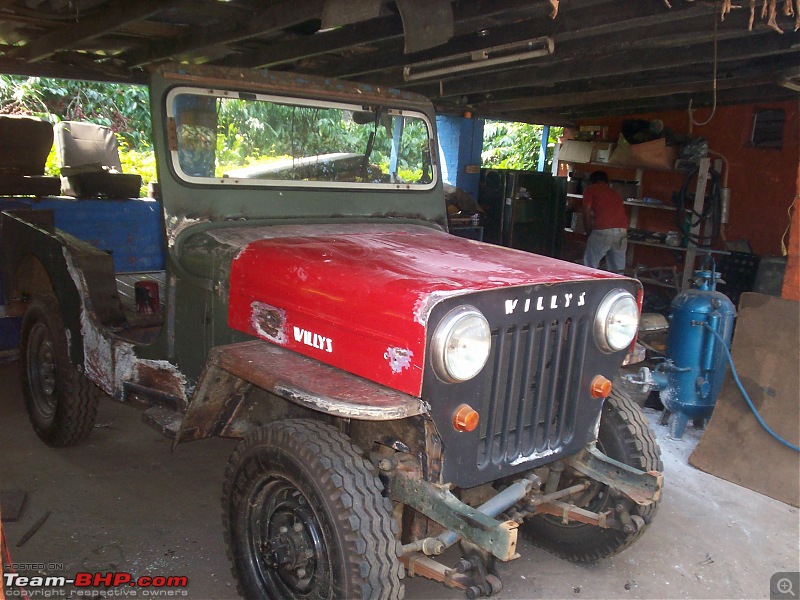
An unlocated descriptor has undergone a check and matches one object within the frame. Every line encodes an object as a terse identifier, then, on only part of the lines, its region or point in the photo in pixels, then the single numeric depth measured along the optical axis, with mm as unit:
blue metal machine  4844
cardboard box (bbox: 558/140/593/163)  9734
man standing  8336
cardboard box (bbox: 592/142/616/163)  9398
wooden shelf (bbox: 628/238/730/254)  7853
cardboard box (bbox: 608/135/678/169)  8578
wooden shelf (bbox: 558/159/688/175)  8930
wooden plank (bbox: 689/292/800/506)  4195
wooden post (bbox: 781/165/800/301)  4348
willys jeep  2303
